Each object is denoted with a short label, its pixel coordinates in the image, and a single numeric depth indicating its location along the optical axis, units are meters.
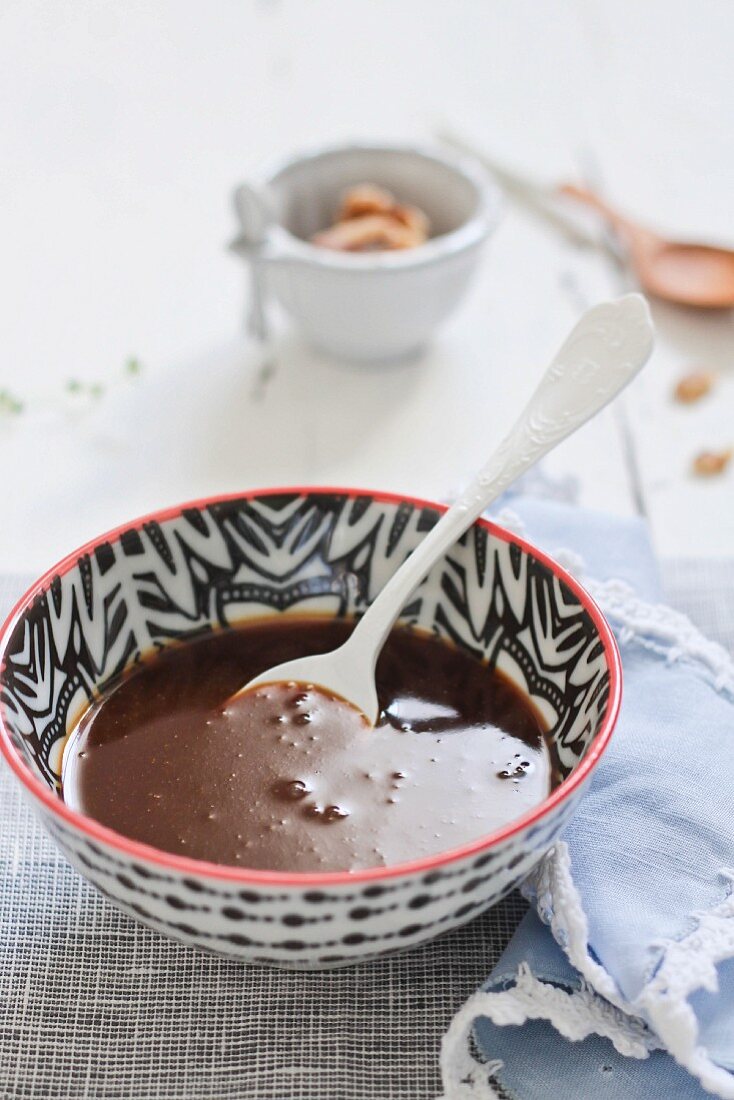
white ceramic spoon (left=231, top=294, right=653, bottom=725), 0.92
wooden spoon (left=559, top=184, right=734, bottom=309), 1.69
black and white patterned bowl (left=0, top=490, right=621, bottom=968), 0.66
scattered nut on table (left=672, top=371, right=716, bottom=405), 1.55
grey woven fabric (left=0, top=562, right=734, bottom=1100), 0.76
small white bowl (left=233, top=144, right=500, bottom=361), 1.47
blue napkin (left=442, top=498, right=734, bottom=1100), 0.74
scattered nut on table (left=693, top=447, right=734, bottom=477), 1.43
